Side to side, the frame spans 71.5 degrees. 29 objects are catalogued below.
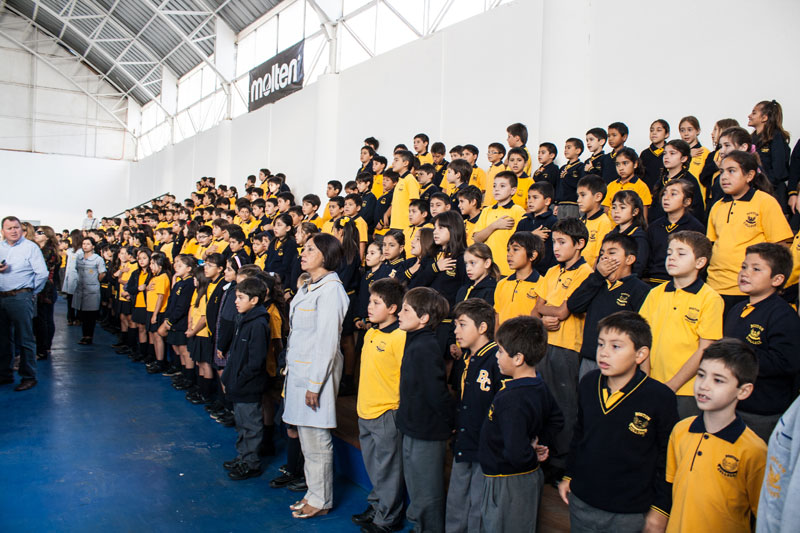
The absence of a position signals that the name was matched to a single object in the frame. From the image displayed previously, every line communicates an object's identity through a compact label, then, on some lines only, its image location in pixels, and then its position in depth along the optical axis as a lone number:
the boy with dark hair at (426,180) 6.17
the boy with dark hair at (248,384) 4.02
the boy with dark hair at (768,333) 2.48
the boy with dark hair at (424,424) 2.96
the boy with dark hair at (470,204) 4.93
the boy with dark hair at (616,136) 5.54
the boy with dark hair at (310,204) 7.05
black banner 12.69
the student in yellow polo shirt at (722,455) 1.94
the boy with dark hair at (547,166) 5.77
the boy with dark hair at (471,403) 2.70
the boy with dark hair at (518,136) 6.18
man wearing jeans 5.93
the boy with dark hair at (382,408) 3.21
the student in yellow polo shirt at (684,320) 2.67
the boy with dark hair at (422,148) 7.65
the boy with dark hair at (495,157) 6.39
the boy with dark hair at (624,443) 2.15
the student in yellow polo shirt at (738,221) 3.40
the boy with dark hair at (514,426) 2.37
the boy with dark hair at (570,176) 5.41
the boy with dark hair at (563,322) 3.31
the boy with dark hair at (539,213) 4.48
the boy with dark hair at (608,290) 3.15
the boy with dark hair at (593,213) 4.22
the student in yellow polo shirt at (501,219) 4.56
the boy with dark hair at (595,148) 5.39
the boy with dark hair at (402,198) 6.16
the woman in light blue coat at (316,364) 3.50
